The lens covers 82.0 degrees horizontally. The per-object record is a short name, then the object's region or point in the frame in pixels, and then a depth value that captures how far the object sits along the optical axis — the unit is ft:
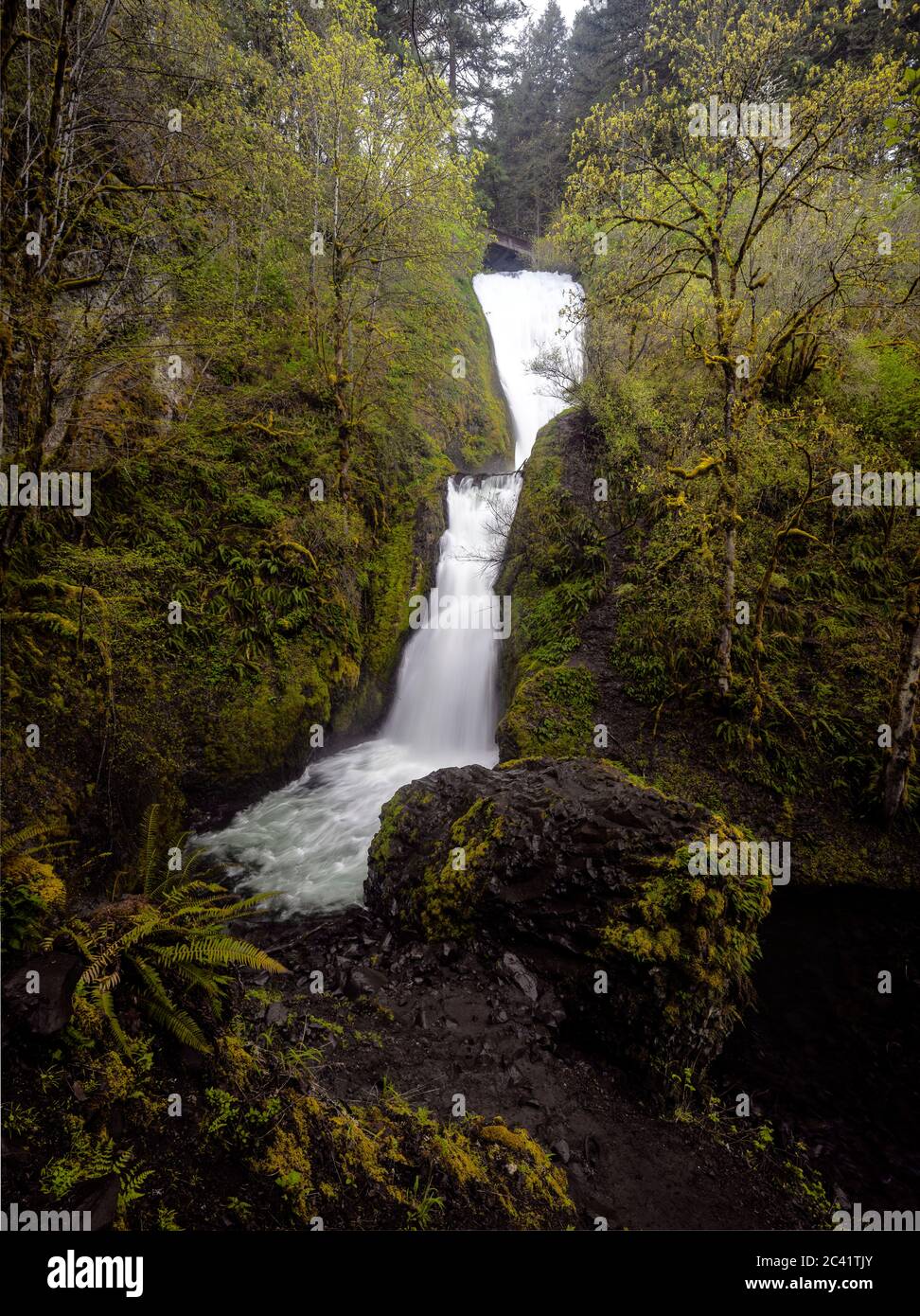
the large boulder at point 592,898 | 15.02
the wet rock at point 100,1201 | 6.59
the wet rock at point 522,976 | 16.03
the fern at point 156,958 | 8.96
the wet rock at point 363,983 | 16.29
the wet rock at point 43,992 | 7.95
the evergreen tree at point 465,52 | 48.94
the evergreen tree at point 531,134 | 98.17
